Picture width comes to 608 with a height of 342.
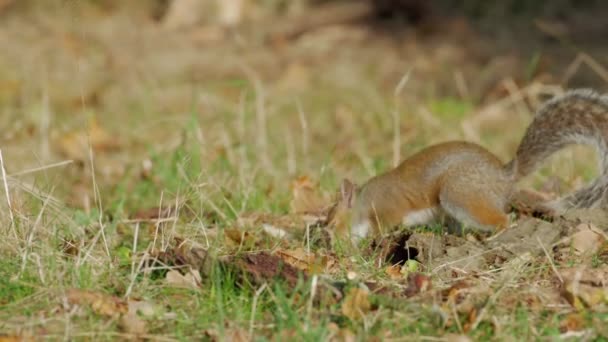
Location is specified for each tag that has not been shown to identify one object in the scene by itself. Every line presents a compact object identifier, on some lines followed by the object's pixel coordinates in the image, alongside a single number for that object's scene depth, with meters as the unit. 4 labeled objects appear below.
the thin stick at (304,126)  9.63
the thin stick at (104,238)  6.82
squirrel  8.14
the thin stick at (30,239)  6.29
